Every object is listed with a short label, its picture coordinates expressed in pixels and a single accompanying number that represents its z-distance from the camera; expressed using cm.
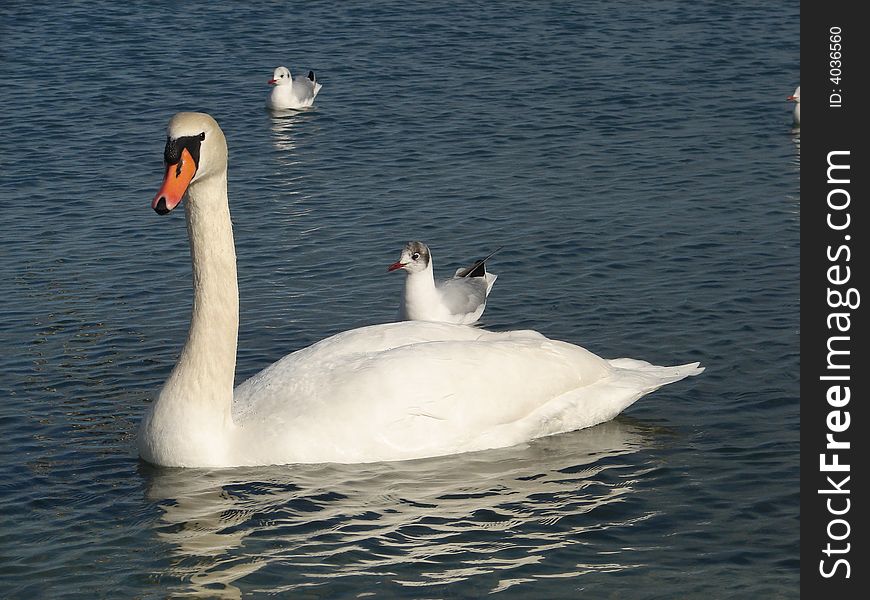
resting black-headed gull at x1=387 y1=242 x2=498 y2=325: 1409
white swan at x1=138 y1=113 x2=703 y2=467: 1013
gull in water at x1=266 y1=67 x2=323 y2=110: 2273
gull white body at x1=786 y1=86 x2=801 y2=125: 2058
